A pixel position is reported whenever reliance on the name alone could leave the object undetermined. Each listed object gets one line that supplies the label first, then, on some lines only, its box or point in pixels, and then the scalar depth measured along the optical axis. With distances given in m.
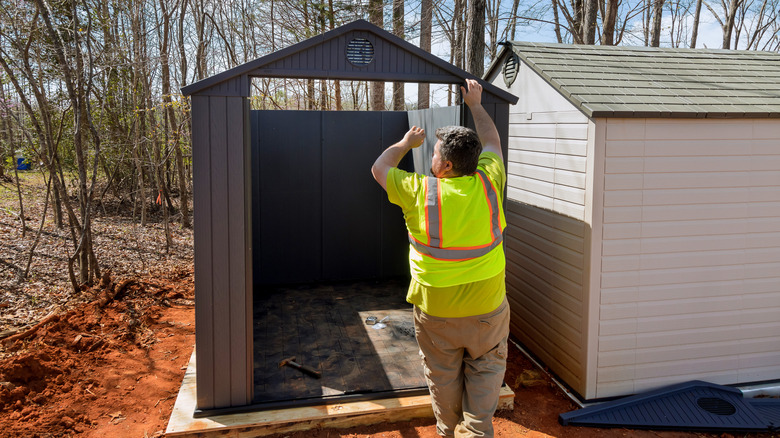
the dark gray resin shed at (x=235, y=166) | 3.00
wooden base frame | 3.02
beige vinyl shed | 3.49
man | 2.23
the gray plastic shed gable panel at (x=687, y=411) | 3.35
